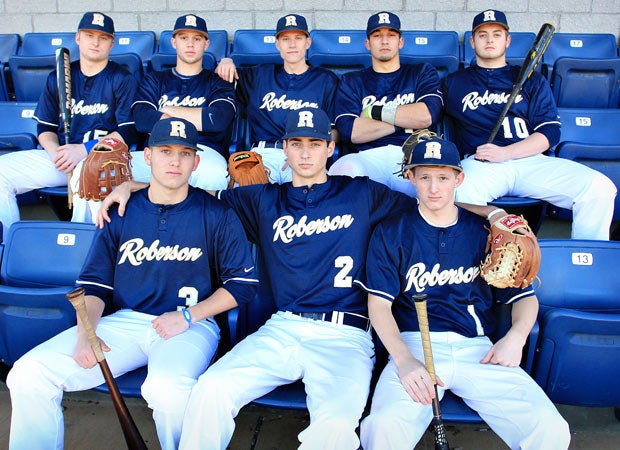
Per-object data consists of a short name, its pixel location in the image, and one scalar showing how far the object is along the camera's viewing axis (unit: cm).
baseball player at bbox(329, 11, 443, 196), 302
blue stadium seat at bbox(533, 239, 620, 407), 199
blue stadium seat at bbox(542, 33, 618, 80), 422
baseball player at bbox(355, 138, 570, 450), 185
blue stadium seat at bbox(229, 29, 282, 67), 430
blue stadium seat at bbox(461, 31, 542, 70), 412
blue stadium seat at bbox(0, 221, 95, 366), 229
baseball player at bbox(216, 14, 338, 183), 333
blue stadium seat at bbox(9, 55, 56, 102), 409
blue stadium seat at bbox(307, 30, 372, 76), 427
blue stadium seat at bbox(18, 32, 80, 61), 447
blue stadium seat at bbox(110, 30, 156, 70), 448
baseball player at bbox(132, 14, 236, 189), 309
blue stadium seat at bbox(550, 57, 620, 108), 374
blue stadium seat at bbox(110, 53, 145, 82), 406
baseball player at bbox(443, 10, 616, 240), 277
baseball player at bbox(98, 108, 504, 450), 184
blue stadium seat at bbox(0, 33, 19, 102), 461
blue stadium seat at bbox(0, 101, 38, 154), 369
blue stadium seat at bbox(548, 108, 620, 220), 305
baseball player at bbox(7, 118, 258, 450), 208
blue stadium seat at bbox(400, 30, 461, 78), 425
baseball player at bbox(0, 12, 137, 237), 315
